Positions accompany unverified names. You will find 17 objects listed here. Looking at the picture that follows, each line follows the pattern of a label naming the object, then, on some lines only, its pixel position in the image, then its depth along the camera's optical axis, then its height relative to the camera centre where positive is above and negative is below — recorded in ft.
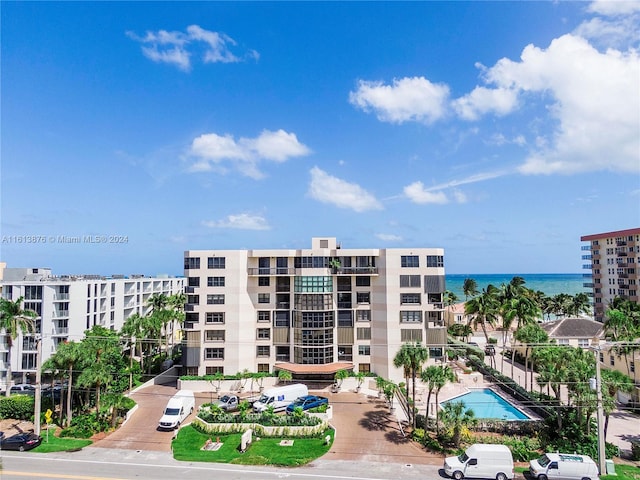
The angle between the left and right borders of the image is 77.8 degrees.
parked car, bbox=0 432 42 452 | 107.34 -42.64
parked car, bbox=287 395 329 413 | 133.69 -40.79
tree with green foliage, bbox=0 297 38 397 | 140.67 -12.23
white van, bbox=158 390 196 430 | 122.21 -40.64
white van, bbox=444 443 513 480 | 92.53 -42.80
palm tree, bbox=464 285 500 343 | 196.75 -12.43
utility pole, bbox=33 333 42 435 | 113.39 -32.80
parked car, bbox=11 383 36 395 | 160.44 -43.19
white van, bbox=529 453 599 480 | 91.20 -43.22
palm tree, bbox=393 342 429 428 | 117.08 -21.92
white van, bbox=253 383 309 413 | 132.77 -39.11
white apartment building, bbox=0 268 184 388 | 175.11 -11.12
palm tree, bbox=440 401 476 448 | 106.22 -36.80
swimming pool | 133.90 -44.53
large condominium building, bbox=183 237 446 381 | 168.25 -10.68
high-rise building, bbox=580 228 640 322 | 259.80 +11.00
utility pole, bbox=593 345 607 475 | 94.22 -34.94
